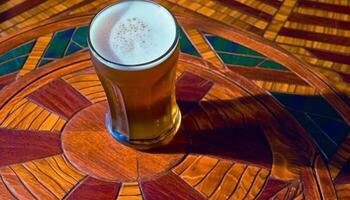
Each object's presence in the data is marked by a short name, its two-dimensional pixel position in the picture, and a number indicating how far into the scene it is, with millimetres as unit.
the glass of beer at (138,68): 780
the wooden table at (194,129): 834
